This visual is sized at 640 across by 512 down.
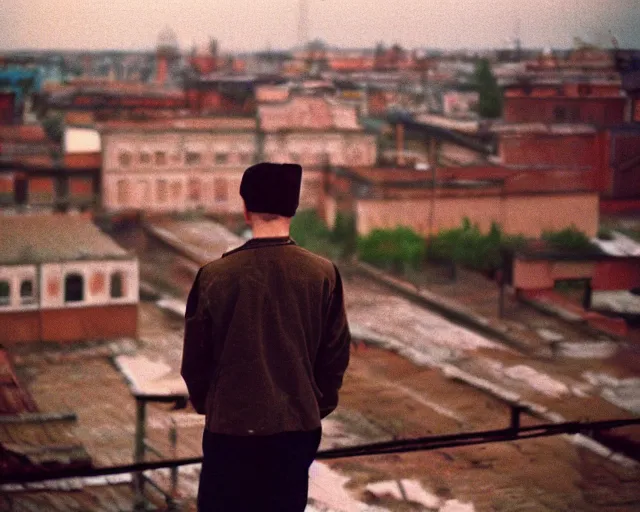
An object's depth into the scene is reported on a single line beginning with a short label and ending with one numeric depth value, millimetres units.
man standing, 5513
